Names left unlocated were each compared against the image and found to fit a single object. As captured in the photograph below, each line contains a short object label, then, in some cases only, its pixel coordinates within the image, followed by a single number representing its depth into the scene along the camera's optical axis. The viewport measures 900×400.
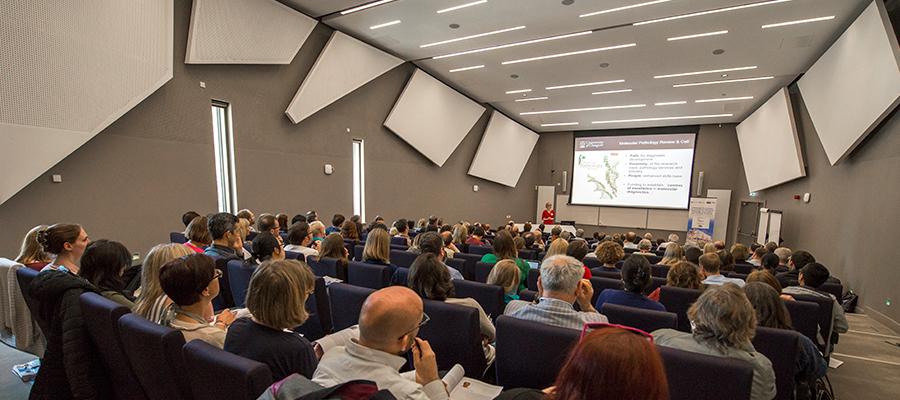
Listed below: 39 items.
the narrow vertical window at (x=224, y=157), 6.36
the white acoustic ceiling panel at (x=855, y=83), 5.14
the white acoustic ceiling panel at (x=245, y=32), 5.55
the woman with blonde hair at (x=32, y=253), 2.53
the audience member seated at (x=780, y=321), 2.12
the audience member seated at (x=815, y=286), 3.01
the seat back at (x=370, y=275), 3.15
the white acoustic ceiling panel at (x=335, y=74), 7.19
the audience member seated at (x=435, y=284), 2.21
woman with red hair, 0.73
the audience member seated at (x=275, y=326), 1.38
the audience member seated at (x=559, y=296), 1.97
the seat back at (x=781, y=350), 1.92
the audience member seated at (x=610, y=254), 4.12
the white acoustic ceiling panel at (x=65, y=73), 3.76
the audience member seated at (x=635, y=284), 2.55
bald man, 1.14
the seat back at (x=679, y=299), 2.89
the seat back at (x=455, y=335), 1.97
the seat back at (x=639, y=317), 2.14
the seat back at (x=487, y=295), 2.66
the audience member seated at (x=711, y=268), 3.59
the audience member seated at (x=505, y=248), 3.80
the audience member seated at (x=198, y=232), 3.30
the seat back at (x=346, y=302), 2.27
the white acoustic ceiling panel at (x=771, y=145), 8.76
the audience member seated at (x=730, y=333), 1.60
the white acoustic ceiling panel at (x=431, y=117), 9.68
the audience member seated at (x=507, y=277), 2.85
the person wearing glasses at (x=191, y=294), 1.61
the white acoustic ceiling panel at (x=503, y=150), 13.26
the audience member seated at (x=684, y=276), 3.08
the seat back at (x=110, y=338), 1.65
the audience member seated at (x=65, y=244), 2.27
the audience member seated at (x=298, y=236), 4.02
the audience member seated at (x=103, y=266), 2.05
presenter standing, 14.20
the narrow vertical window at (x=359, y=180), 8.94
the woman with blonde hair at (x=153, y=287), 1.80
